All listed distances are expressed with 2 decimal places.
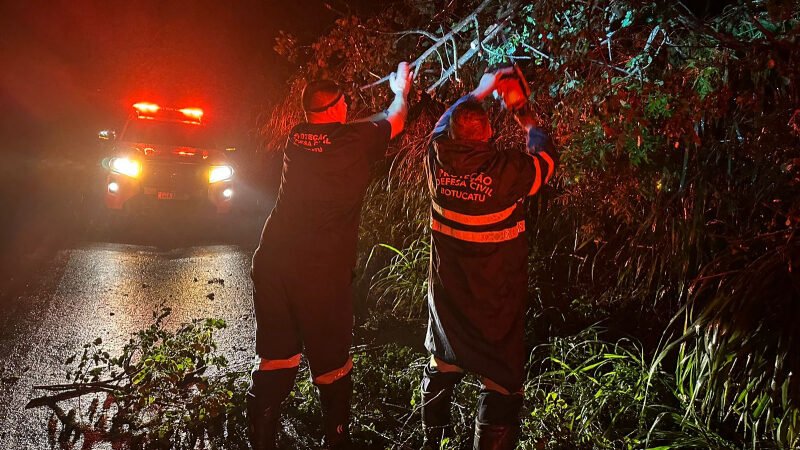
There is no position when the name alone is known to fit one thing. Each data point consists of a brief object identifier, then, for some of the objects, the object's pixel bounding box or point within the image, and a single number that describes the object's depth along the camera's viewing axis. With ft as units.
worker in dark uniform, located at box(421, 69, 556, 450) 9.12
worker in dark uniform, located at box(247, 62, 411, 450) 9.71
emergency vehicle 26.78
